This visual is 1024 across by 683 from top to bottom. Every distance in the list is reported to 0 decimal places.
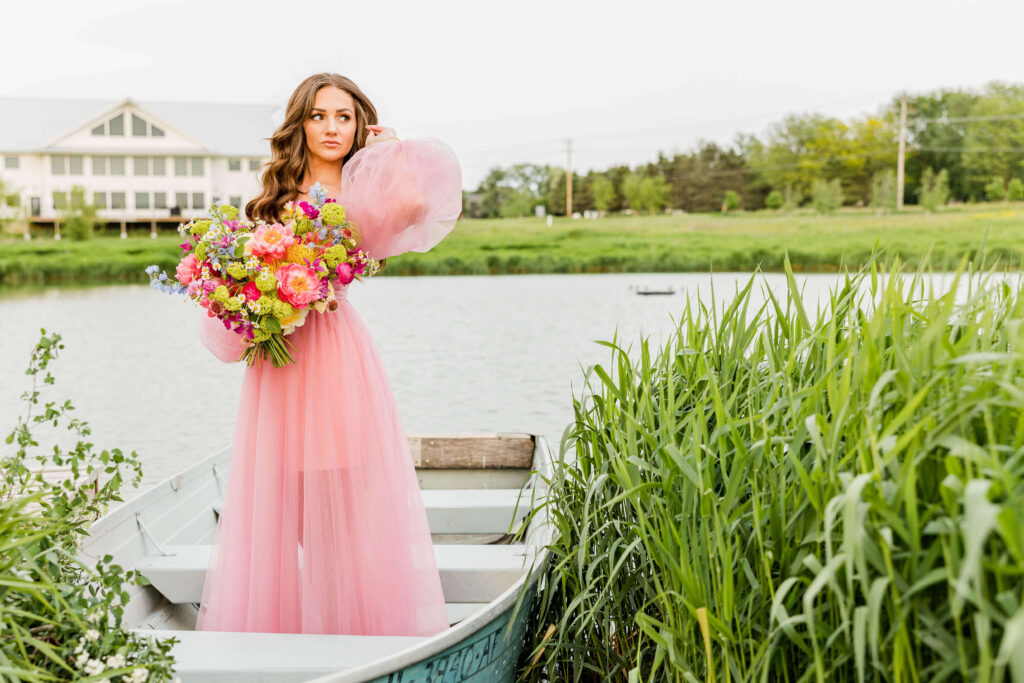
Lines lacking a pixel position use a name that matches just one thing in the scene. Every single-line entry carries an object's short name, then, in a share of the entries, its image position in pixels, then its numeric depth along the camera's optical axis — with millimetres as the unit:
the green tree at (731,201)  50531
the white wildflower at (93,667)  1859
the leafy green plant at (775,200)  48594
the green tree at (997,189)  44875
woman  2725
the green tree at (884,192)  45594
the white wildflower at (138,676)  1889
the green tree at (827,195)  46094
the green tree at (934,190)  43250
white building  43406
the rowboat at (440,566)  2248
